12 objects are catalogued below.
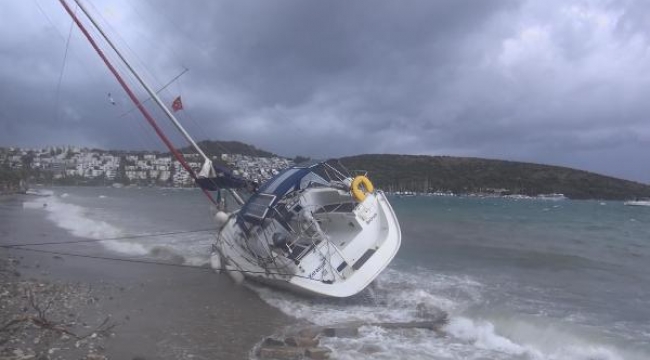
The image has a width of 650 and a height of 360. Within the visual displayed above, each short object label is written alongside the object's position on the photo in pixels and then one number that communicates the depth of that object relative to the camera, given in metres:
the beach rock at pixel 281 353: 8.95
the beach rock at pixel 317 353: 8.95
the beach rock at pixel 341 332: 10.45
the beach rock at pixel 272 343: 9.55
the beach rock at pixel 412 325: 11.33
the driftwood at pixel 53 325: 8.94
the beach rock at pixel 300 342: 9.48
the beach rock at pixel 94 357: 8.23
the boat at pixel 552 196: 142.34
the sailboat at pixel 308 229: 13.32
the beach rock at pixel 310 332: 10.09
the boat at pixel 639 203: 123.46
